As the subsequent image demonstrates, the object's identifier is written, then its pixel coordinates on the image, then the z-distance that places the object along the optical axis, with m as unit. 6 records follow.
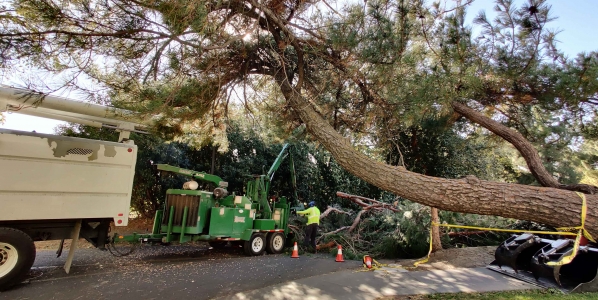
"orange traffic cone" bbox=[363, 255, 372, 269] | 7.43
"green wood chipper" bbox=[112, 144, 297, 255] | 8.33
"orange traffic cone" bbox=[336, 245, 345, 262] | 8.77
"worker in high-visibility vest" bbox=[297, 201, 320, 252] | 10.23
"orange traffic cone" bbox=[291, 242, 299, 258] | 9.43
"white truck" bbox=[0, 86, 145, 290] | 5.41
